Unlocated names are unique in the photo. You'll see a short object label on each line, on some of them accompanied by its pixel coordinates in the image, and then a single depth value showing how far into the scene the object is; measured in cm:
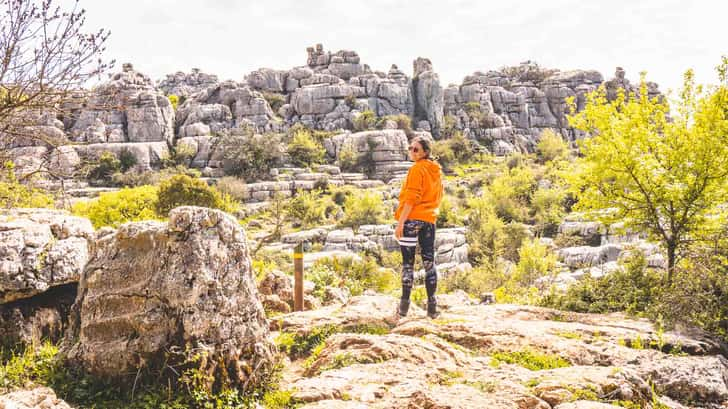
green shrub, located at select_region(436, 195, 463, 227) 2377
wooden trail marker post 555
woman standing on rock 450
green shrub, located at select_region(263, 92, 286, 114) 4759
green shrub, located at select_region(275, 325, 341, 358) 415
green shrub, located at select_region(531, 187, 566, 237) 2311
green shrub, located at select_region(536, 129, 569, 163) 4141
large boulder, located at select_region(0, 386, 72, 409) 244
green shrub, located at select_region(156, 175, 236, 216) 1727
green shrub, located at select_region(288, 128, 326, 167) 3766
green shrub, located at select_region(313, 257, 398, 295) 1043
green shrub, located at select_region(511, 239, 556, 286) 1193
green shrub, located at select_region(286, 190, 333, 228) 2639
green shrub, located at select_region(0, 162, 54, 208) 473
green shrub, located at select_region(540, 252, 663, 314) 537
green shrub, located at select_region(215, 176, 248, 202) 2923
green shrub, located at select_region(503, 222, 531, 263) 1964
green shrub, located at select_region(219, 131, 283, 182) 3478
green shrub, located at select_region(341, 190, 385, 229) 2461
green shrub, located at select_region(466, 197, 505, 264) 1903
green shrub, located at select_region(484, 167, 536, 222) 2555
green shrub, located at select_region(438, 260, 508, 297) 1180
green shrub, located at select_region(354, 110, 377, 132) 4341
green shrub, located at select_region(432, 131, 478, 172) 3956
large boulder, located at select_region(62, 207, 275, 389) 288
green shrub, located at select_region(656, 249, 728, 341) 445
